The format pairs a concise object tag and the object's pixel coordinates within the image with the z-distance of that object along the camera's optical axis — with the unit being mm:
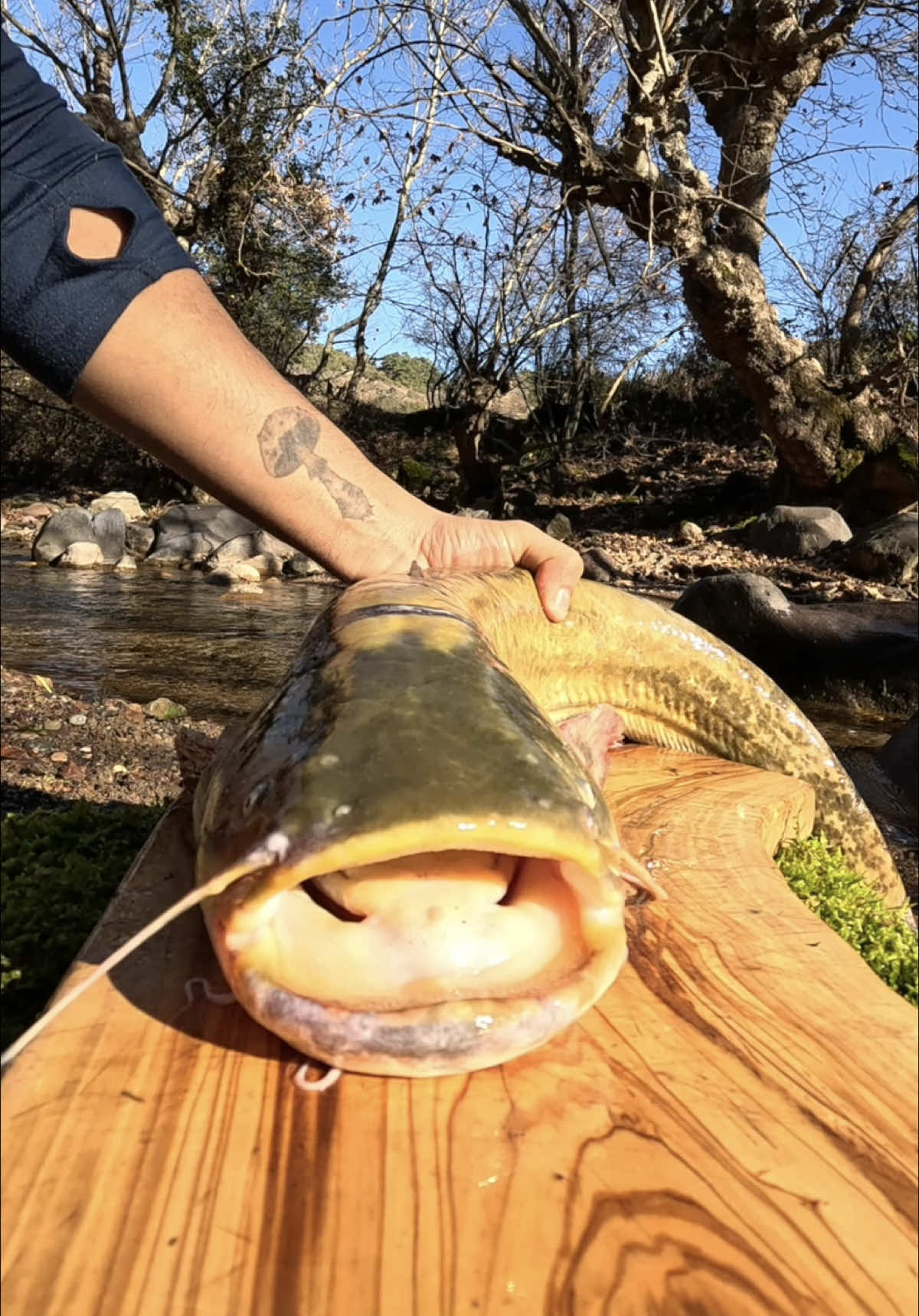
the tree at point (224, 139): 15297
